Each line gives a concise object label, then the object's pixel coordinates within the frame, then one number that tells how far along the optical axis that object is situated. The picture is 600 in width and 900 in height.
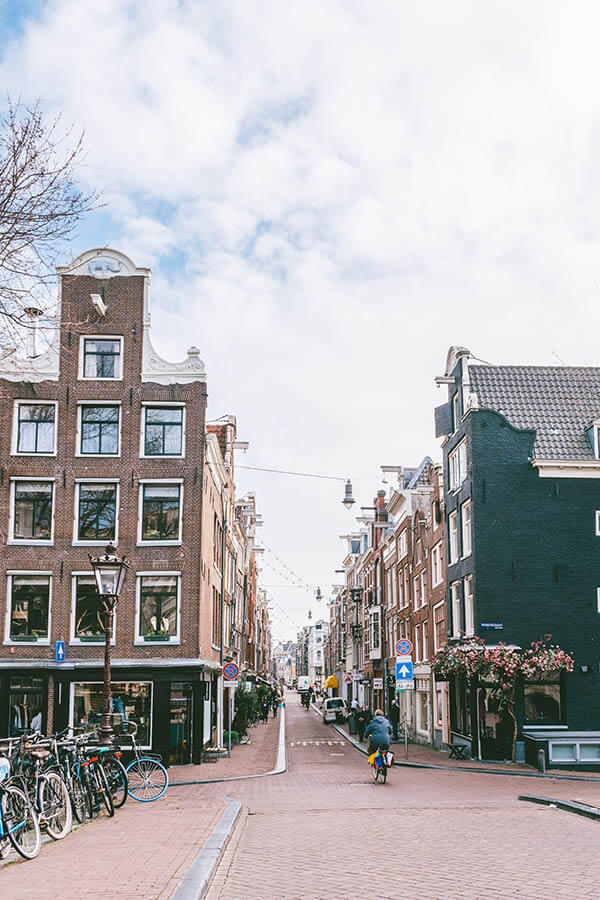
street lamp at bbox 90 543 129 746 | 19.81
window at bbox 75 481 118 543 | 32.50
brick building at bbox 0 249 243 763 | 31.16
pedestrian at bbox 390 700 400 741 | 41.64
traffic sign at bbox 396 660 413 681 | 30.44
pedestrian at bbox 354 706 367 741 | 44.16
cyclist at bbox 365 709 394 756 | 23.39
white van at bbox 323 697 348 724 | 63.12
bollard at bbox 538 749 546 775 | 25.98
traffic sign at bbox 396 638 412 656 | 30.72
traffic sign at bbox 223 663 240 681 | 32.81
